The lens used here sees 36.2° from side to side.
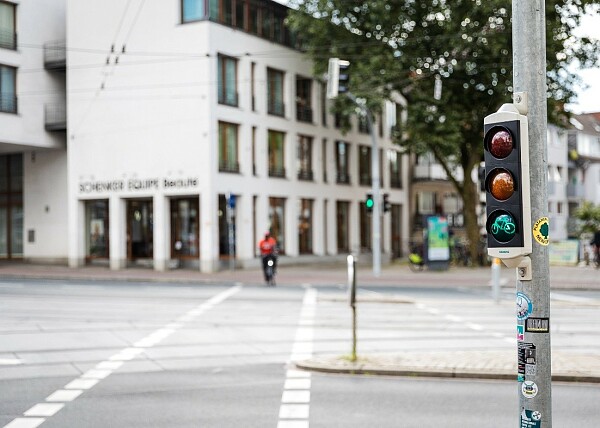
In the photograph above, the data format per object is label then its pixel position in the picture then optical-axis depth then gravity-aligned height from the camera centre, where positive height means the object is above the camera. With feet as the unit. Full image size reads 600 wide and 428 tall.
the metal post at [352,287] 39.32 -2.69
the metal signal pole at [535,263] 19.01 -0.85
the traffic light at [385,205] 116.58 +2.46
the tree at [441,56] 118.52 +22.33
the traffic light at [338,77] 89.04 +14.34
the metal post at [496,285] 70.92 -4.95
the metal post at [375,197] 114.42 +3.43
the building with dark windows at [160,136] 126.41 +13.54
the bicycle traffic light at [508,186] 18.71 +0.76
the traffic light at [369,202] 109.70 +2.65
